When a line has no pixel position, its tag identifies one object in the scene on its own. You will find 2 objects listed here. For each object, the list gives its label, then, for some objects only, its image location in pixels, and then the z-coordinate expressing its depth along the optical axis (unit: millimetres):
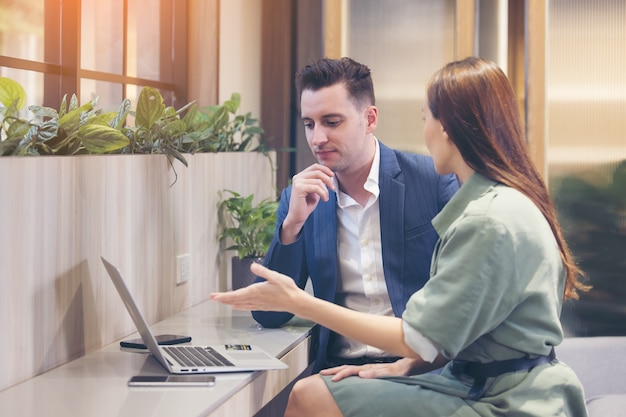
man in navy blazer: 2336
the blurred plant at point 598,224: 3402
